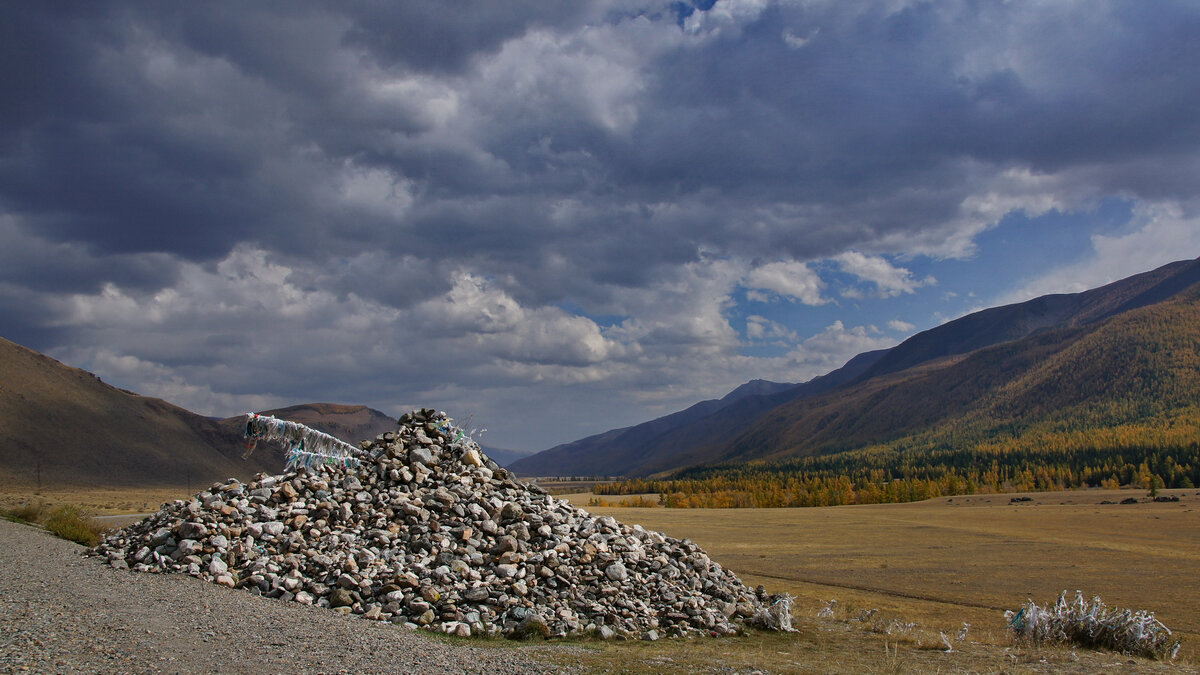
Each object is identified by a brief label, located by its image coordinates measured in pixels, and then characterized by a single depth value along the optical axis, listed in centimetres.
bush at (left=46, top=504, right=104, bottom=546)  2484
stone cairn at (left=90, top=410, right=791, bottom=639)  1562
